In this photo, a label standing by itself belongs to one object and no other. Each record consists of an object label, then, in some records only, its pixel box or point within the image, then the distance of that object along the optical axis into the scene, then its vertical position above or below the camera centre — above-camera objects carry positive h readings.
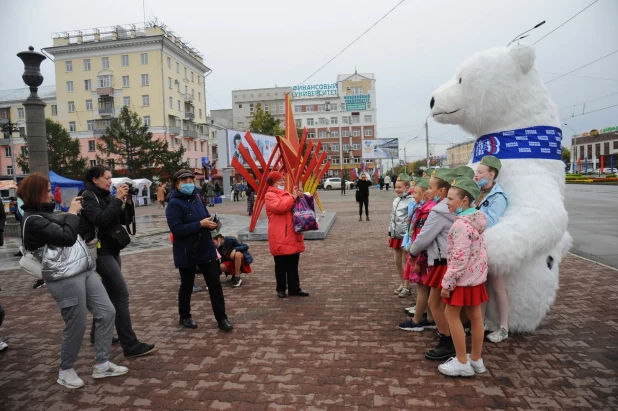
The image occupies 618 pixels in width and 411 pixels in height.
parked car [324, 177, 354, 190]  46.84 -0.63
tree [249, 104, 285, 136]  34.41 +4.78
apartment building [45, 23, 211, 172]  44.25 +11.65
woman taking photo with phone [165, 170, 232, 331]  4.22 -0.64
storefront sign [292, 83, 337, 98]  72.50 +15.74
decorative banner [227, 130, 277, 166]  24.05 +2.33
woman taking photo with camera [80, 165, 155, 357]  3.40 -0.43
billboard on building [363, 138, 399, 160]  56.66 +4.05
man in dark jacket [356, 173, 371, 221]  14.07 -0.46
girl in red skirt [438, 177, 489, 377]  3.02 -0.74
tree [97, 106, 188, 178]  32.06 +2.61
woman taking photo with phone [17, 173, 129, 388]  2.96 -0.69
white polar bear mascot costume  3.36 +0.12
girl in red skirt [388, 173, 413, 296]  5.29 -0.59
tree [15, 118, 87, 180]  36.03 +2.77
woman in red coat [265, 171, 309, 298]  5.18 -0.68
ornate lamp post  8.58 +1.58
